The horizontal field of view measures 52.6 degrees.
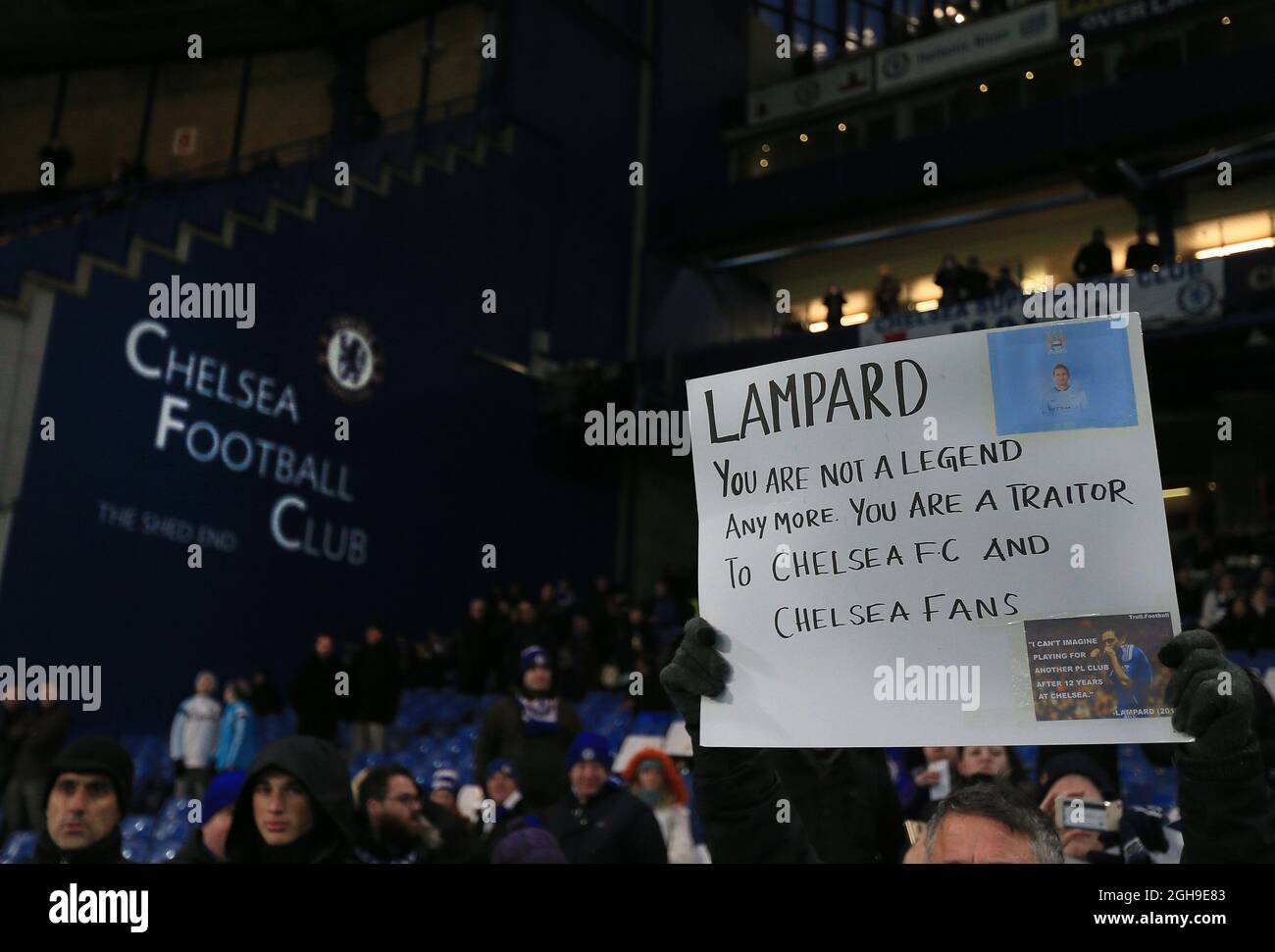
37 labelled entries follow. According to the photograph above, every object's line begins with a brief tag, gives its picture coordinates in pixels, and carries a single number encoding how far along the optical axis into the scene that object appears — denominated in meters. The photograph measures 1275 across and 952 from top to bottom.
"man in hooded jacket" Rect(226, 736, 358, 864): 2.86
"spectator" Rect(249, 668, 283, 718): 14.20
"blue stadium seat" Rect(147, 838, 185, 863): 7.54
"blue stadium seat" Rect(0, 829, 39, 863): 7.06
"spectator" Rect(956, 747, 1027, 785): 4.80
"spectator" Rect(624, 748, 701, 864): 6.70
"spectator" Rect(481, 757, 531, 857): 6.14
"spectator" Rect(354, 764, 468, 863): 4.32
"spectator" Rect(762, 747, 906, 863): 3.99
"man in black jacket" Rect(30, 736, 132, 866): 2.84
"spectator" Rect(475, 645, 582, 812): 7.16
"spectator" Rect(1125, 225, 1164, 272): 16.08
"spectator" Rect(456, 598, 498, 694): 14.13
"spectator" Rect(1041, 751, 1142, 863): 3.60
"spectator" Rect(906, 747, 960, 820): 5.20
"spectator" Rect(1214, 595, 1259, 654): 10.86
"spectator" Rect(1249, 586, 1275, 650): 10.78
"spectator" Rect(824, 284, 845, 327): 18.91
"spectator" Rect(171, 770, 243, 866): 3.24
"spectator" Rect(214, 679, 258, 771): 11.13
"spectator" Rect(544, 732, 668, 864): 4.74
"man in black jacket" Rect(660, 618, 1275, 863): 1.82
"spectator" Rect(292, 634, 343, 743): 12.13
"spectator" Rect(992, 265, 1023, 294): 16.27
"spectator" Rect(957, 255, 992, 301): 16.80
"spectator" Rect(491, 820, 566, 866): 3.66
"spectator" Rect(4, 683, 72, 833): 9.26
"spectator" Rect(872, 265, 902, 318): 18.22
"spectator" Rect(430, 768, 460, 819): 6.38
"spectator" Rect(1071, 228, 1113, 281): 16.59
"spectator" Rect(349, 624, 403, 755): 12.41
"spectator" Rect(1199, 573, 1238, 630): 11.43
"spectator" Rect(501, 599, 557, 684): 12.84
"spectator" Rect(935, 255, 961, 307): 17.09
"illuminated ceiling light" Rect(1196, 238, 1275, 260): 19.36
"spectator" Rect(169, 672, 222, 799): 11.35
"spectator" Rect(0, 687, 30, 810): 10.12
